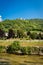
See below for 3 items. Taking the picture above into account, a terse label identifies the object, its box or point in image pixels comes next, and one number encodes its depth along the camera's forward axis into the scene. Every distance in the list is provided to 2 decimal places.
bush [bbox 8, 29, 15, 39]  65.70
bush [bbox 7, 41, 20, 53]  35.83
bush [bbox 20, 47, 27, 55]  35.03
